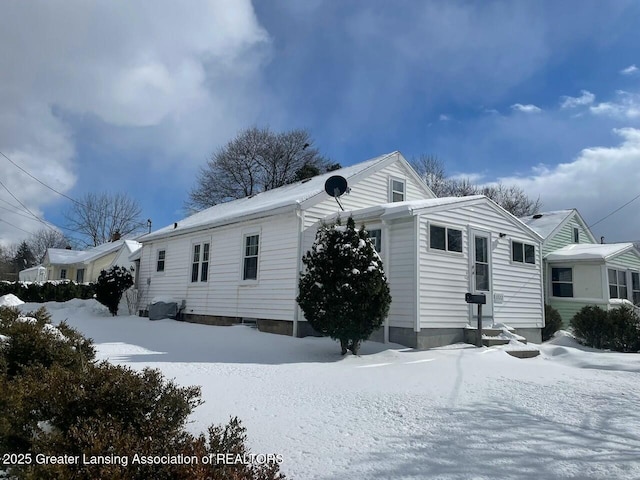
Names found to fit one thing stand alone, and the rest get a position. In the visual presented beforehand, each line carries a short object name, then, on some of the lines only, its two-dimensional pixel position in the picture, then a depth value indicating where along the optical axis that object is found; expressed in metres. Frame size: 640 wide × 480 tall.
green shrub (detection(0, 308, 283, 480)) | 2.21
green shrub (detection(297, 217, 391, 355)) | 8.39
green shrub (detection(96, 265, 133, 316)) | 17.91
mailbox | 10.58
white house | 10.47
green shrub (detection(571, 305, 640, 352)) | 12.05
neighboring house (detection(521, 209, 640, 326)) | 17.95
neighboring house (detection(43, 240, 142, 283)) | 36.75
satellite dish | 11.95
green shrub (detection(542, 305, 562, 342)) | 14.87
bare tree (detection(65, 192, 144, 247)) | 48.69
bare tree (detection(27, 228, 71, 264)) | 62.87
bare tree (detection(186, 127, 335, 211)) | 35.38
